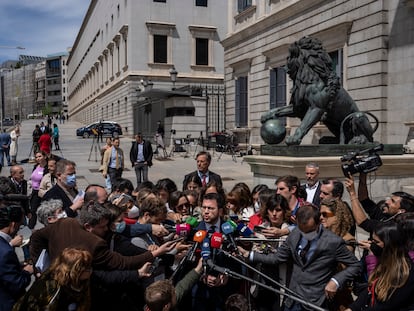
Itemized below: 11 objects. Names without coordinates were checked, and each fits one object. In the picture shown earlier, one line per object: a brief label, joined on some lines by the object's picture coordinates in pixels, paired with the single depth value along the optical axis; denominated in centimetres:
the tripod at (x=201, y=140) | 2704
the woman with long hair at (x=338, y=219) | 429
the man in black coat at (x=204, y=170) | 718
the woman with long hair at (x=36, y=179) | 706
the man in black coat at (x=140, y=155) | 1279
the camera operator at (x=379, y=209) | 424
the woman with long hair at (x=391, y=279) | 293
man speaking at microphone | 389
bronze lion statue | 861
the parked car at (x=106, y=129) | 4134
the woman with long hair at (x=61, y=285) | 296
